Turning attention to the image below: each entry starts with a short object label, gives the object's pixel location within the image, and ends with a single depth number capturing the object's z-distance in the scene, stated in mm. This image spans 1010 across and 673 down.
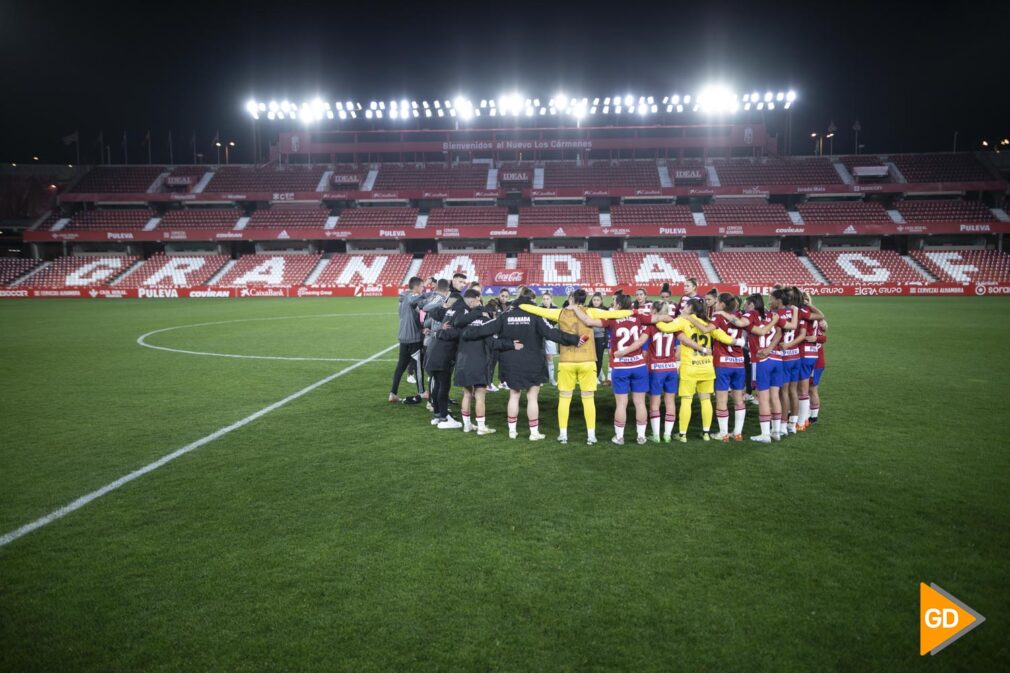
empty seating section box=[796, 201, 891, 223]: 47406
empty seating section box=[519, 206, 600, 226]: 49531
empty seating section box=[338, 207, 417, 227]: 51031
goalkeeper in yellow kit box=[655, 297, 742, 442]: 7840
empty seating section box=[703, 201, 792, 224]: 48188
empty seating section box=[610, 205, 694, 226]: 49125
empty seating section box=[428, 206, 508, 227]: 50312
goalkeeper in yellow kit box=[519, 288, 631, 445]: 7789
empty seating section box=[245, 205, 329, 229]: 51188
